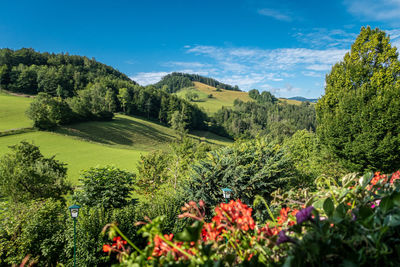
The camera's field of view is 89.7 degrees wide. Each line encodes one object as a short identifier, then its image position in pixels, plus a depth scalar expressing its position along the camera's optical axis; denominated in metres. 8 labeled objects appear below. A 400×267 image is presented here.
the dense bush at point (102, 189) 9.90
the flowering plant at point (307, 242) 0.91
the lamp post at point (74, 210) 7.07
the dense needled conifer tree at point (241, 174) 7.46
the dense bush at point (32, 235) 8.07
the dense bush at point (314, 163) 10.49
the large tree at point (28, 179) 12.77
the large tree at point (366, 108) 10.20
